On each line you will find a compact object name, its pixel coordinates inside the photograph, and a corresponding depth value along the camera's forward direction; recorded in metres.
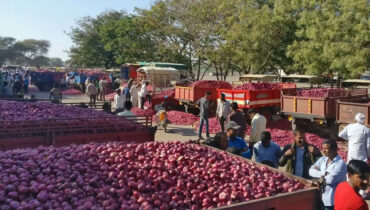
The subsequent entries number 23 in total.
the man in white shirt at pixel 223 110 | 12.40
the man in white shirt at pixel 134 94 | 19.67
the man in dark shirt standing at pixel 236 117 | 9.71
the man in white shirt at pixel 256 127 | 8.42
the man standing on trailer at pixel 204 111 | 12.45
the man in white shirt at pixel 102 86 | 27.09
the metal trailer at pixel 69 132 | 7.03
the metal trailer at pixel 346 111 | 10.65
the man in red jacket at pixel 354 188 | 3.56
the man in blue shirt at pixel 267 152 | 6.07
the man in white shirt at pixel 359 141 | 7.29
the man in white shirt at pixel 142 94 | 19.00
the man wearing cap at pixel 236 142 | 6.50
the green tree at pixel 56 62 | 136.94
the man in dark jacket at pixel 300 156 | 5.65
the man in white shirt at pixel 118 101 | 14.63
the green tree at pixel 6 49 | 97.89
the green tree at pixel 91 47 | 59.69
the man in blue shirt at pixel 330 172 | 4.73
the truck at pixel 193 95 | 17.97
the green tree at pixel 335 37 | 17.62
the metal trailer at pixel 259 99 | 14.75
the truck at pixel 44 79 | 38.12
